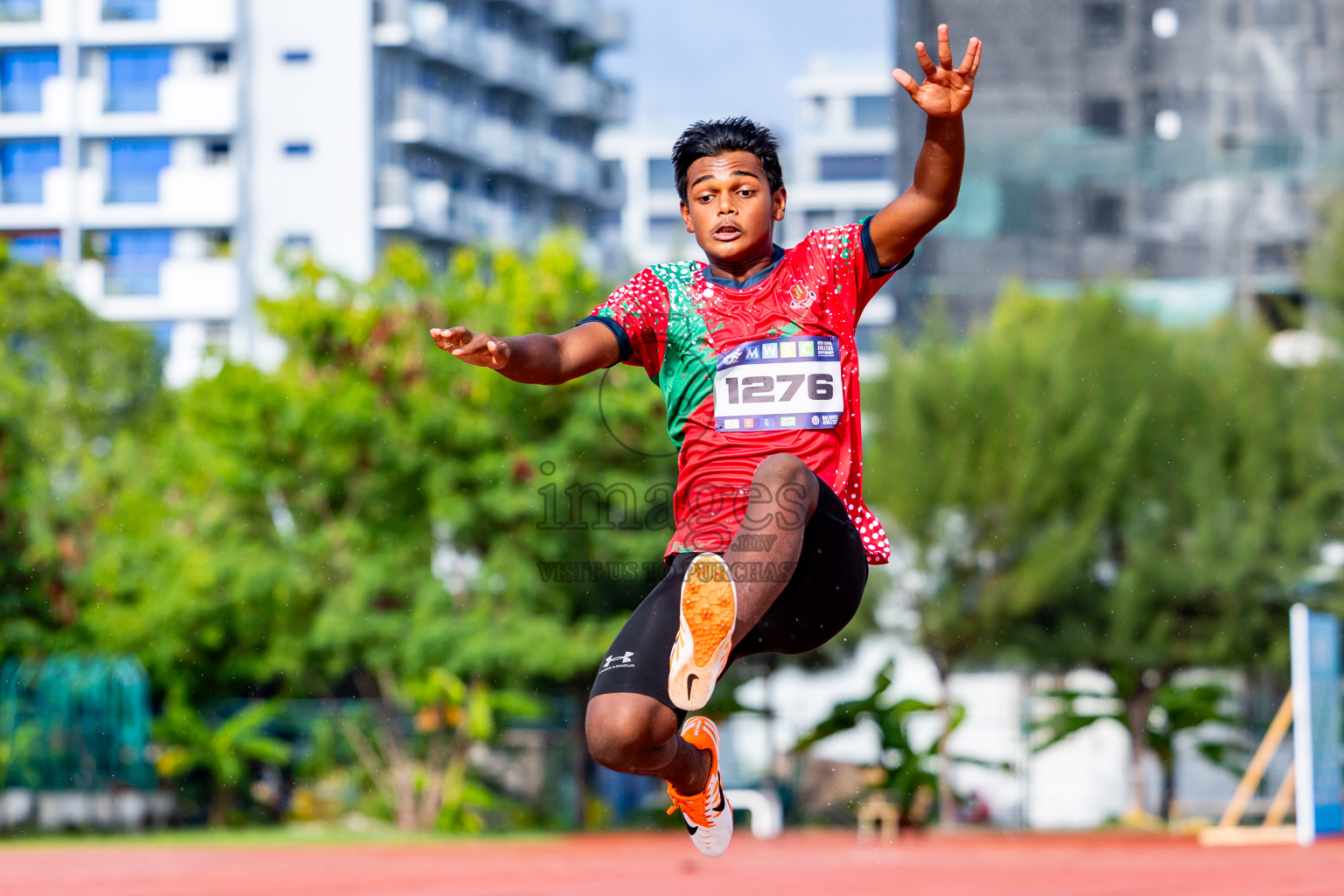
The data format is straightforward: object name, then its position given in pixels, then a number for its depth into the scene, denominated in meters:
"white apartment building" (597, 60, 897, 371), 70.88
